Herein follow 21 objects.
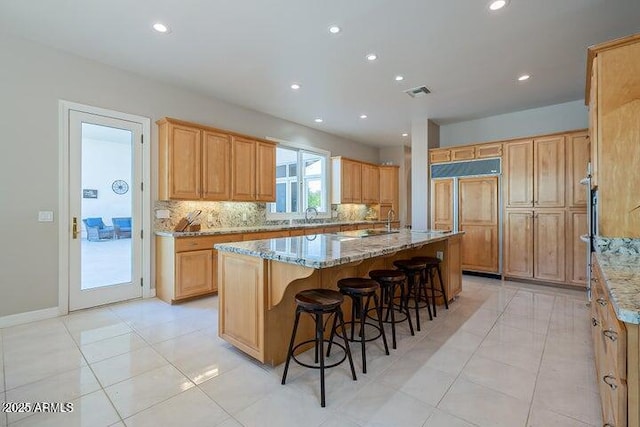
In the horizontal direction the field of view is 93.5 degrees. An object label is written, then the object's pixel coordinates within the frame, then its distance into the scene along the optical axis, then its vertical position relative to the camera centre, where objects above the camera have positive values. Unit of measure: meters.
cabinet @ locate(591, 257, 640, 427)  1.06 -0.61
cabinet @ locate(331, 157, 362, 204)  6.95 +0.80
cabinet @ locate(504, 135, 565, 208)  4.64 +0.67
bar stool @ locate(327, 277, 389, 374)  2.29 -0.60
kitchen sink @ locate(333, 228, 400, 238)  3.50 -0.24
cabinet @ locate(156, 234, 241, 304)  3.84 -0.70
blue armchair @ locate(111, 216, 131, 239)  3.86 -0.17
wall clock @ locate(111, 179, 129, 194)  3.84 +0.35
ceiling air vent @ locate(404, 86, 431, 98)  4.41 +1.86
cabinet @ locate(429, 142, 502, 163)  5.21 +1.13
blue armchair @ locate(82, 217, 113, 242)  3.63 -0.20
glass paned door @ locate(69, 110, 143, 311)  3.53 +0.06
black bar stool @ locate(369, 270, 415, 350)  2.66 -0.59
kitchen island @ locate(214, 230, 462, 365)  2.08 -0.53
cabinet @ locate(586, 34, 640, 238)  2.13 +0.57
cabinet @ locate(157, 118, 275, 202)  4.07 +0.75
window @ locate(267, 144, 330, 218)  6.23 +0.71
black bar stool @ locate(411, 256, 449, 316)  3.50 -0.70
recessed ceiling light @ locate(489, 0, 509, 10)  2.55 +1.81
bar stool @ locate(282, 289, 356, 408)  1.94 -0.61
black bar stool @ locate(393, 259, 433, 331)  3.21 -0.60
